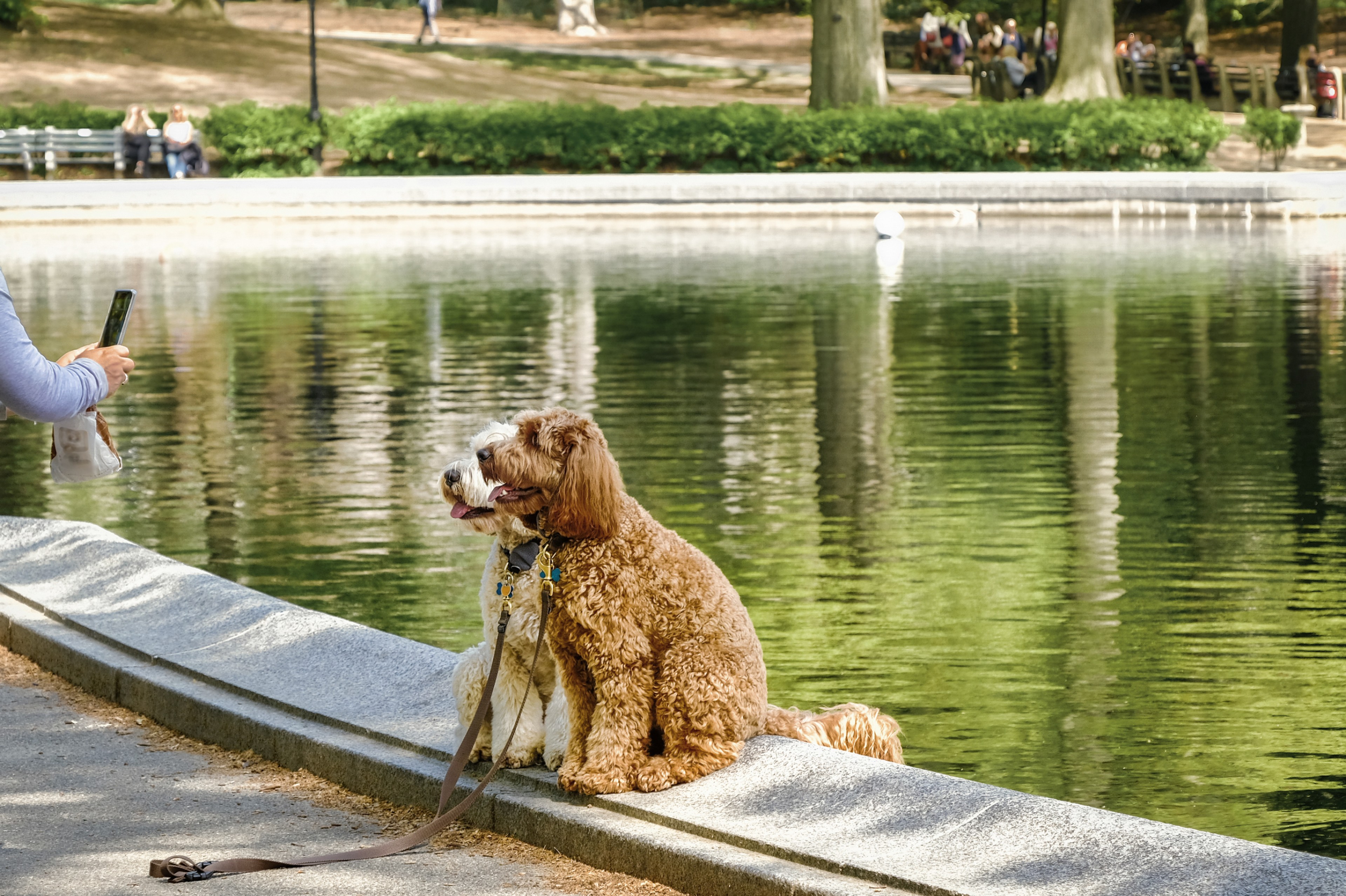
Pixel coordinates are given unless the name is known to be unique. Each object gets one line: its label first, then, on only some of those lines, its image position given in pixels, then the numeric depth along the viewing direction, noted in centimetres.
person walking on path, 5850
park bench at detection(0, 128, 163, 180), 3656
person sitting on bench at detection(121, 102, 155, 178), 3691
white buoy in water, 2733
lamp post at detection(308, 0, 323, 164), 3641
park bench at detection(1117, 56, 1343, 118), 4422
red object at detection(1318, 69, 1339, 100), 4438
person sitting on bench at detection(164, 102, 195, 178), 3578
